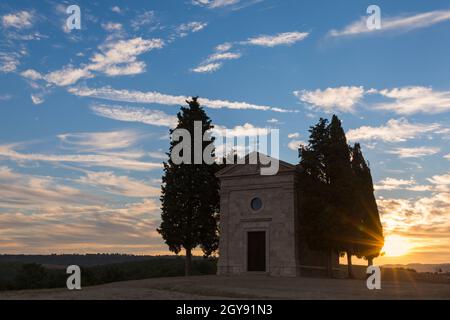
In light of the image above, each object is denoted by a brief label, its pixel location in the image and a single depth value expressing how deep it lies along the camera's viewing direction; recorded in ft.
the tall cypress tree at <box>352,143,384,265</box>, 115.14
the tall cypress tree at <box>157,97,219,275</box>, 126.21
